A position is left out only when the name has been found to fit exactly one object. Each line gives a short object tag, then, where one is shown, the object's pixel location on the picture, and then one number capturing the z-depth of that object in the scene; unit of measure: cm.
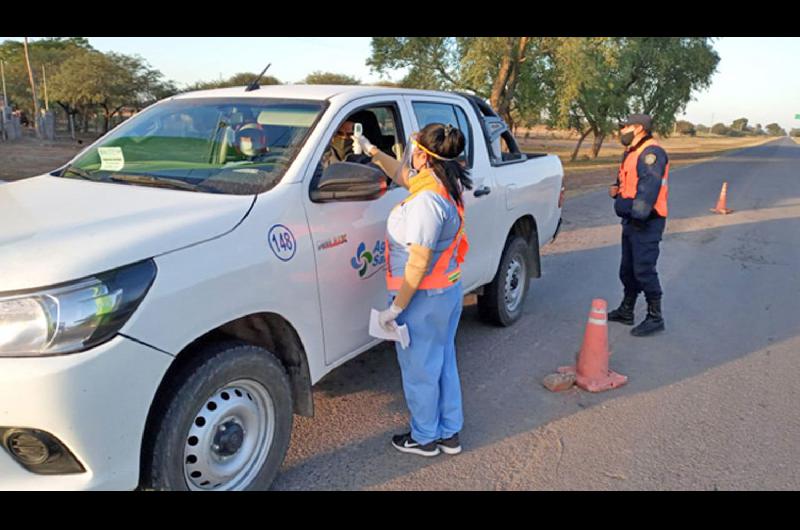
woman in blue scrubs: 295
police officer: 518
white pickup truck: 206
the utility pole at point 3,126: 3472
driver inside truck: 365
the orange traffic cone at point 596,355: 437
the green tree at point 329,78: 4134
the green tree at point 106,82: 4250
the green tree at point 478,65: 2311
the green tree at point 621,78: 2274
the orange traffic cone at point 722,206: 1310
